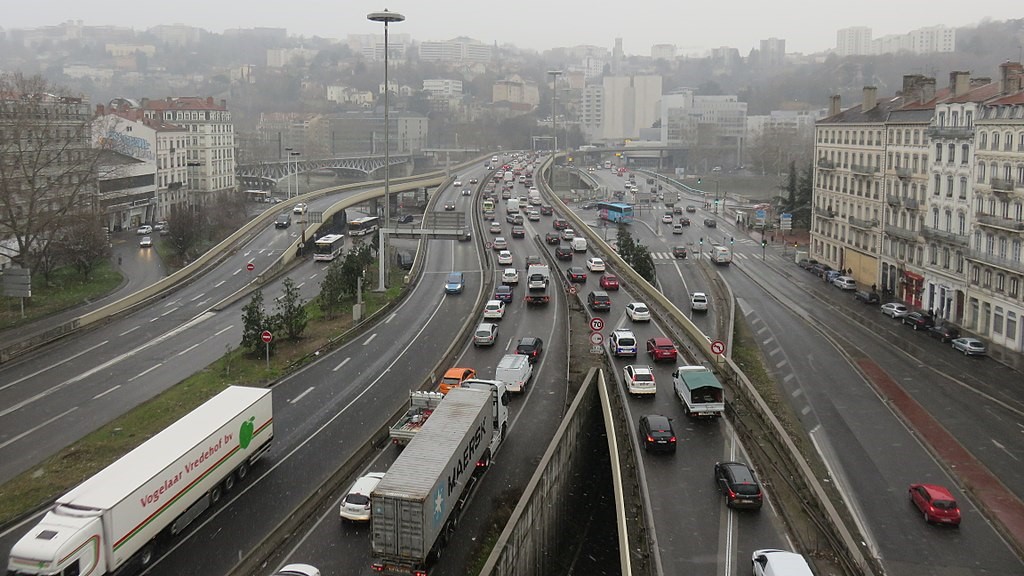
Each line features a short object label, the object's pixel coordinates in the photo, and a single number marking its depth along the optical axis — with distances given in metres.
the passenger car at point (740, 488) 21.27
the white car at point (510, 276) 53.81
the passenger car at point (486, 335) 38.85
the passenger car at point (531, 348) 36.50
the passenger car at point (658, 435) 24.83
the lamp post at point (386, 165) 46.66
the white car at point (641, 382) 30.39
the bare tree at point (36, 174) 50.28
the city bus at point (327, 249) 69.00
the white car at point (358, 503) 21.41
